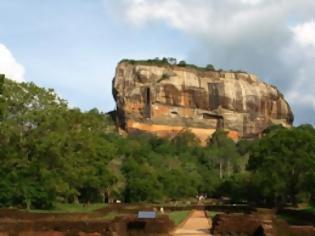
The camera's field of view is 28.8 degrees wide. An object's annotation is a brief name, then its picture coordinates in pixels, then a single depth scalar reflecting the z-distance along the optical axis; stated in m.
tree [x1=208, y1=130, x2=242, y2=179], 120.31
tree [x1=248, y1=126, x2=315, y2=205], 56.56
